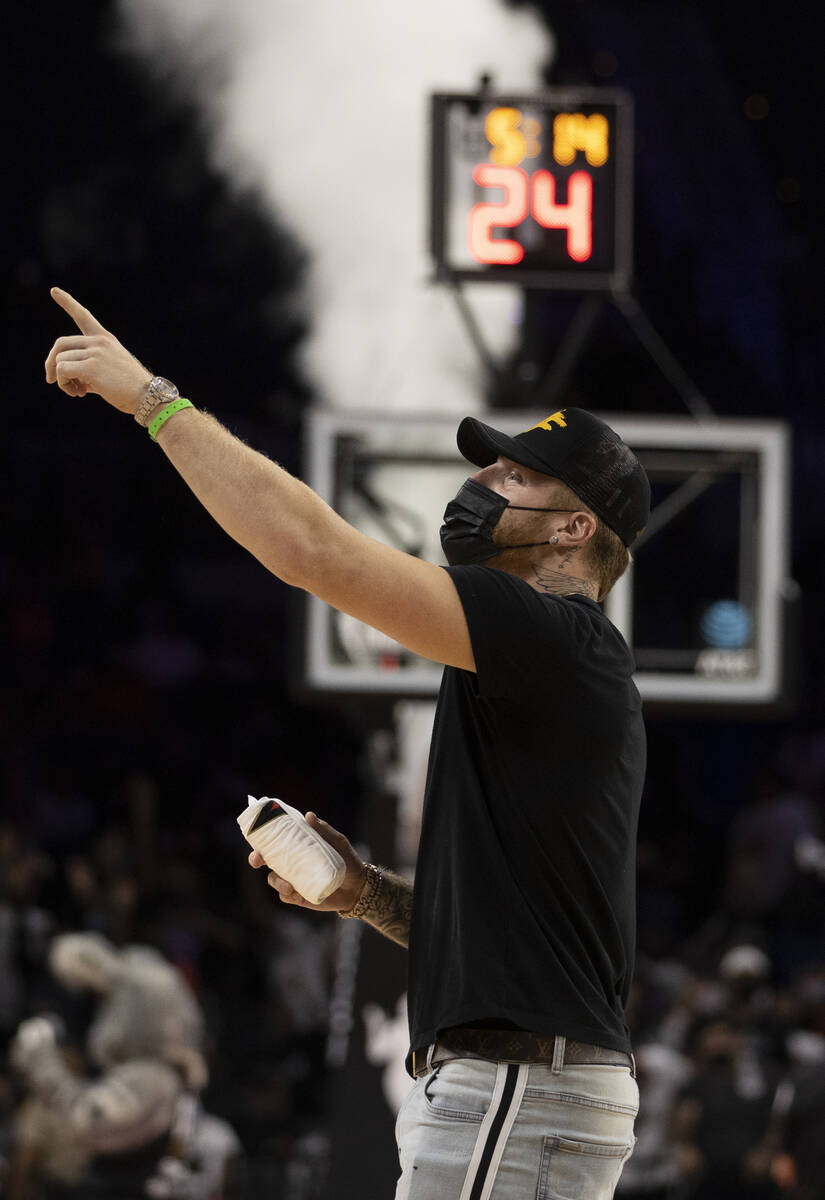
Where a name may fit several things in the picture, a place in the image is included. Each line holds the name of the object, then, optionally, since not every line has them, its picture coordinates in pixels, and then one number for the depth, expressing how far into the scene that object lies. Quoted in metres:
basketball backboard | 13.92
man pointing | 4.83
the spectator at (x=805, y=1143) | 15.23
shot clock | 14.25
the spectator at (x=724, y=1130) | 16.30
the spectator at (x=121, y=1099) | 15.30
